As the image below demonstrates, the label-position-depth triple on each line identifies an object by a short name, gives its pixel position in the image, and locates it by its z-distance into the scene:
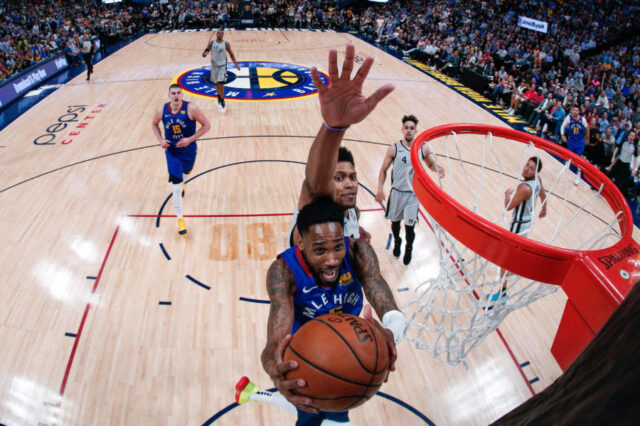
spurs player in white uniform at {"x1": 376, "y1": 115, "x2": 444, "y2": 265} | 4.46
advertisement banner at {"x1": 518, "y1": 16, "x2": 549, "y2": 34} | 16.55
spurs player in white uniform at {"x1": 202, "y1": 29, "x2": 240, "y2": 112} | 9.13
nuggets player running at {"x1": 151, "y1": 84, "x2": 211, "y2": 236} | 5.13
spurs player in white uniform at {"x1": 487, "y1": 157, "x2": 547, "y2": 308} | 3.92
